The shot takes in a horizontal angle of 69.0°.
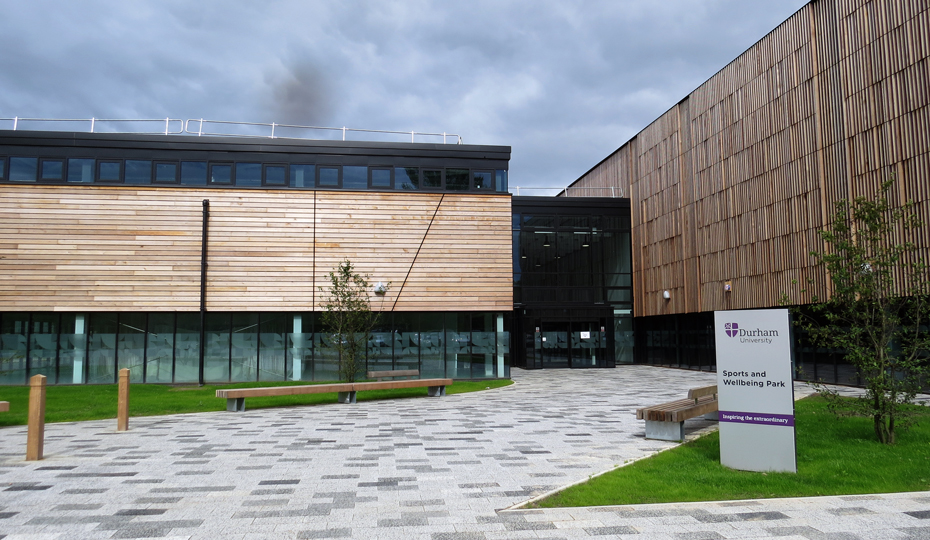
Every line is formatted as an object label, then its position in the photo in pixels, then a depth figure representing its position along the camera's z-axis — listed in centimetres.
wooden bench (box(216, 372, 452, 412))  1471
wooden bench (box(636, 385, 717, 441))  1015
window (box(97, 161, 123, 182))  2258
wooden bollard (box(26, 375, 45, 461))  899
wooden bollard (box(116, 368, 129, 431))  1196
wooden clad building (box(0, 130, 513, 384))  2217
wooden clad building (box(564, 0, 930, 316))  1808
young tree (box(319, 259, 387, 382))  1988
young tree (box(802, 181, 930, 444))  941
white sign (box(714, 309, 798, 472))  781
